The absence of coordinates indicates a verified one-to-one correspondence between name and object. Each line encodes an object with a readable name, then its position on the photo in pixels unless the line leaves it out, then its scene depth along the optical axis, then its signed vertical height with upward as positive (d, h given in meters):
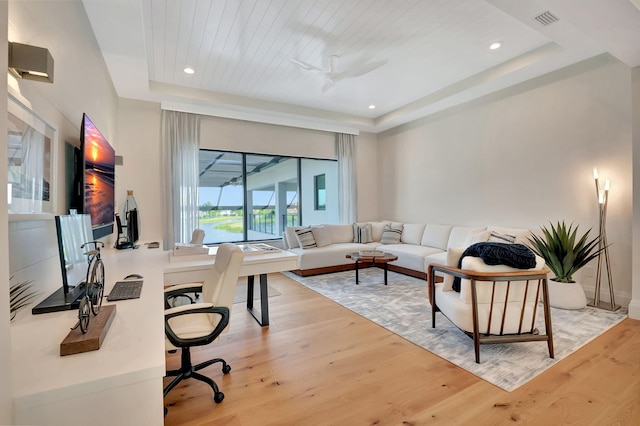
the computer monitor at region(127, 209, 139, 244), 3.61 -0.14
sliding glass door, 5.47 +0.39
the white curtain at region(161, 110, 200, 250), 4.80 +0.66
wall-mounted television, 1.98 +0.28
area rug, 2.19 -1.14
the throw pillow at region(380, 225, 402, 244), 5.83 -0.46
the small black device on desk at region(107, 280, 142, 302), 1.54 -0.44
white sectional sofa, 4.49 -0.59
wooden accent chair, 2.25 -0.75
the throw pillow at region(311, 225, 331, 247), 5.54 -0.44
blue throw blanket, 2.30 -0.35
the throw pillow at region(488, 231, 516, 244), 3.96 -0.36
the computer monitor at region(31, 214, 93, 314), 1.31 -0.25
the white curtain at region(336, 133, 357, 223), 6.48 +0.73
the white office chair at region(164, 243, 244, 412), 1.78 -0.70
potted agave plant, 3.31 -0.58
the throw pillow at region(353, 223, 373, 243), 6.09 -0.44
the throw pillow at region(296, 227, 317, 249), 5.38 -0.47
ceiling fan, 3.33 +1.67
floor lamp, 3.37 -0.40
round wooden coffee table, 4.41 -0.70
